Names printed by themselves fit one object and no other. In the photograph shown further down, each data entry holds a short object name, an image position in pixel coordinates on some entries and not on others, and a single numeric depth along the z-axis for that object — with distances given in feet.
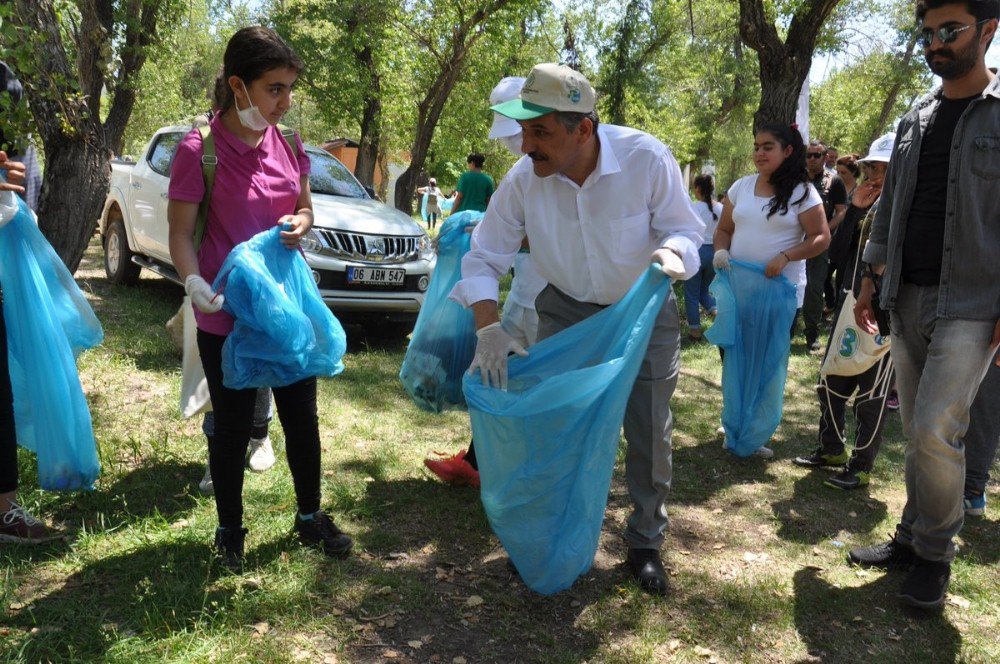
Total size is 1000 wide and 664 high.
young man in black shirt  8.52
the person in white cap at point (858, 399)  13.14
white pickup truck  21.70
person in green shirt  25.36
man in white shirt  8.68
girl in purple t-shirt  8.87
